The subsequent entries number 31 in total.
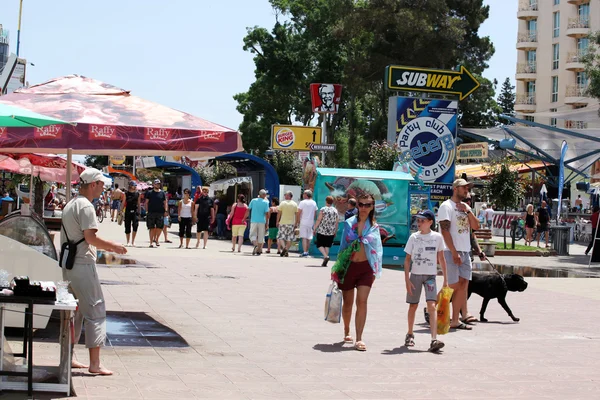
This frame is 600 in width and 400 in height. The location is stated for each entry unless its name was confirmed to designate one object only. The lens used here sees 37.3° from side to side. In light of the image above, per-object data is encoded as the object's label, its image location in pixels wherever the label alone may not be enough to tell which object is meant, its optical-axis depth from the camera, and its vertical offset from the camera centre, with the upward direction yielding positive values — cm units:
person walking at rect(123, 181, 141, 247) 2456 +22
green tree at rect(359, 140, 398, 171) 2948 +235
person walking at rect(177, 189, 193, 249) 2481 +9
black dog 1184 -73
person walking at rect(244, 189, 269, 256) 2308 +6
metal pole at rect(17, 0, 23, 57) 5003 +1113
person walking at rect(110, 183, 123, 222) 4097 +67
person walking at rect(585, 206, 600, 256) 2720 +47
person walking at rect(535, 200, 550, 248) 3428 +52
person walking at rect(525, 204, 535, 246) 3372 +38
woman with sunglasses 934 -30
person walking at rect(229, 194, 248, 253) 2417 -1
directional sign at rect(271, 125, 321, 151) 4266 +421
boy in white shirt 957 -39
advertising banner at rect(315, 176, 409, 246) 2272 +81
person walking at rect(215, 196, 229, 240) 3256 +26
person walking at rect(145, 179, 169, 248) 2400 +24
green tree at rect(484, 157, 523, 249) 3169 +165
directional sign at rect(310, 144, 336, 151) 3073 +272
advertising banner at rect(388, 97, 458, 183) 2878 +320
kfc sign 4416 +642
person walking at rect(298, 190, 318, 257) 2184 +20
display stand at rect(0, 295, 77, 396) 627 -99
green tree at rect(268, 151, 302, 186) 4494 +290
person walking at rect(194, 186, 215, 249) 2469 +23
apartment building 6825 +1468
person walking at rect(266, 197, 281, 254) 2530 +5
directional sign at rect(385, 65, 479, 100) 2998 +505
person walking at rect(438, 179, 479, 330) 1079 -12
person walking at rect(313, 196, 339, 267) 2016 -3
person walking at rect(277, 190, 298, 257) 2291 +1
